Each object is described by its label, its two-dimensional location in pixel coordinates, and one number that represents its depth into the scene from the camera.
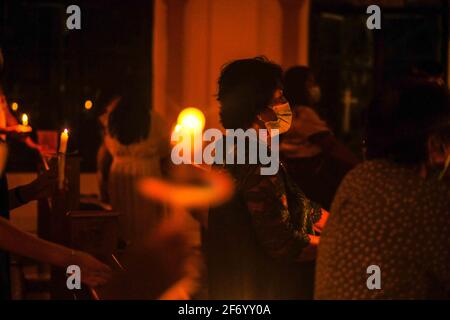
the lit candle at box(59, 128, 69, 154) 3.12
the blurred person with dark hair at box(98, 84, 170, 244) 6.84
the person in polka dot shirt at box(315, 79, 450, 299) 2.34
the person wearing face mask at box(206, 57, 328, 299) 3.01
